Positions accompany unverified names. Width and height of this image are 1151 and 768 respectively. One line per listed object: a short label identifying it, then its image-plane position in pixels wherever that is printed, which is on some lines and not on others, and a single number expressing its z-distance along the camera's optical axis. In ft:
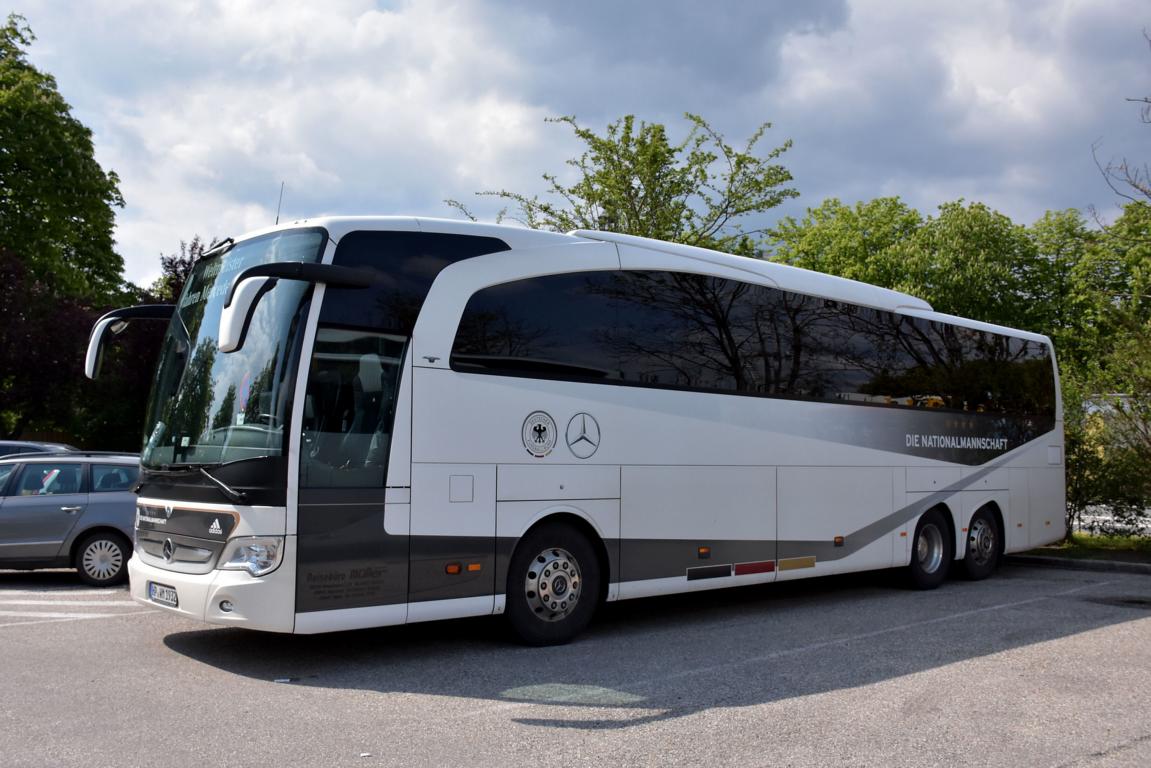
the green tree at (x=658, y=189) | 77.36
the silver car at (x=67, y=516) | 40.42
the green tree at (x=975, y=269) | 149.89
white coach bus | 24.49
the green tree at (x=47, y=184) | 105.81
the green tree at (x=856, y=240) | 163.22
